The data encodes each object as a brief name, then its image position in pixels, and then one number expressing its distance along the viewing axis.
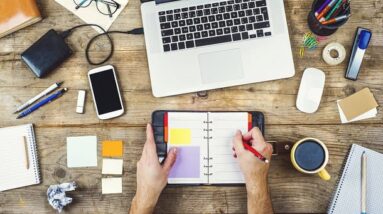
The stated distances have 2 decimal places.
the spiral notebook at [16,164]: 1.27
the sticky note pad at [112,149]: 1.29
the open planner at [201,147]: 1.26
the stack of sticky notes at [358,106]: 1.27
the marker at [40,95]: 1.29
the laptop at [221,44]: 1.26
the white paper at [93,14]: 1.31
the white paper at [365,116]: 1.28
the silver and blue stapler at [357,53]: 1.27
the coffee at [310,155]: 1.21
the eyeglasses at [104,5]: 1.30
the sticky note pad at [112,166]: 1.28
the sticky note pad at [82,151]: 1.29
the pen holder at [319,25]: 1.24
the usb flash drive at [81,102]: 1.28
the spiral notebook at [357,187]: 1.25
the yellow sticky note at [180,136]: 1.26
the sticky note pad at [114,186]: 1.28
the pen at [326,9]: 1.23
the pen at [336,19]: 1.23
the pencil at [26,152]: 1.27
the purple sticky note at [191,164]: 1.26
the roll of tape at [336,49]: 1.28
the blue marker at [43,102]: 1.29
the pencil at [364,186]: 1.24
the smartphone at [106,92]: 1.27
